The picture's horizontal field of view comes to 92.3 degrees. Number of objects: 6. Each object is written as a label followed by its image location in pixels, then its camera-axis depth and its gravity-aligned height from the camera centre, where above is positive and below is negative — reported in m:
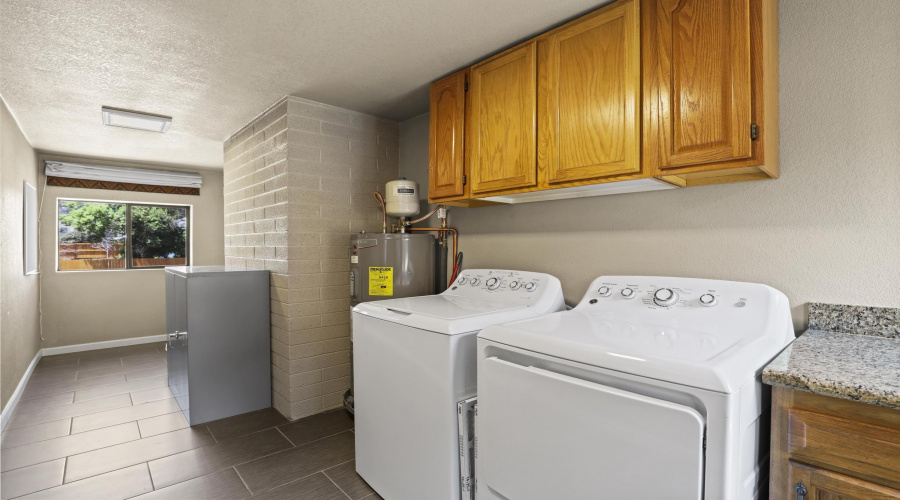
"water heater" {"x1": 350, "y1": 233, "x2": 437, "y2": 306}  2.76 -0.11
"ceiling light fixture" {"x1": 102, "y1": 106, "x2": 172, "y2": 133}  3.13 +0.98
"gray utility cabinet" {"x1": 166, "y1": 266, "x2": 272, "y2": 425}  2.86 -0.65
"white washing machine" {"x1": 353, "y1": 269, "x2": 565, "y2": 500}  1.64 -0.52
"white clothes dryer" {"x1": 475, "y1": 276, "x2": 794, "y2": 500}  1.00 -0.39
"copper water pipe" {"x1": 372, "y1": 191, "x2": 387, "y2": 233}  3.09 +0.35
